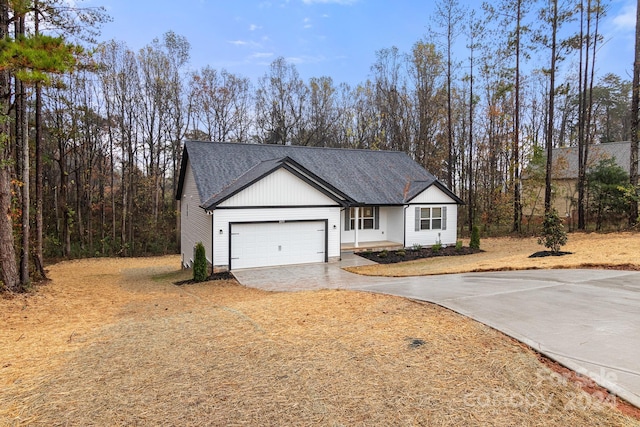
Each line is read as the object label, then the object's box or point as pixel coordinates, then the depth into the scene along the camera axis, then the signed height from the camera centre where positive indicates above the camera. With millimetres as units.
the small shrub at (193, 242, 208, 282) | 13062 -1970
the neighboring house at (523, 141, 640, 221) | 23797 +2513
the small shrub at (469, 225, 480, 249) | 19219 -1541
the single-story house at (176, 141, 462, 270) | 14320 +262
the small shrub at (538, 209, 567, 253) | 14023 -860
